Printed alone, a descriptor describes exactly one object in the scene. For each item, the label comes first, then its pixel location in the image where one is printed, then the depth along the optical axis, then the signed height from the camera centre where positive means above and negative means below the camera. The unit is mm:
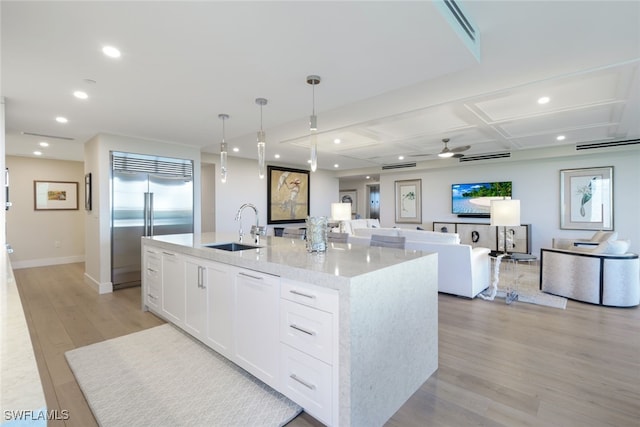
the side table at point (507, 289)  3984 -1101
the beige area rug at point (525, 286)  4032 -1171
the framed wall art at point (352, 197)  13383 +627
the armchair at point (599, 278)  3805 -863
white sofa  4102 -692
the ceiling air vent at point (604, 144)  5590 +1261
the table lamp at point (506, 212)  3939 -16
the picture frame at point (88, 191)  5032 +345
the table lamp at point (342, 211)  6414 +8
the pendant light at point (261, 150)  2975 +604
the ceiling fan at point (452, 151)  5745 +1206
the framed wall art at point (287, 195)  8117 +474
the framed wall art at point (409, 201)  8984 +306
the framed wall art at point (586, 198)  6258 +254
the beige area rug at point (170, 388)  1902 -1260
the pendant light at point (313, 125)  2667 +775
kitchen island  1658 -712
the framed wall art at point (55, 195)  6789 +388
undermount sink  3178 -365
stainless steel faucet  3386 -229
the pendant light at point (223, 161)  3435 +570
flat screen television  7531 +433
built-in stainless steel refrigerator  4809 +135
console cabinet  6926 -571
